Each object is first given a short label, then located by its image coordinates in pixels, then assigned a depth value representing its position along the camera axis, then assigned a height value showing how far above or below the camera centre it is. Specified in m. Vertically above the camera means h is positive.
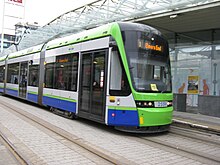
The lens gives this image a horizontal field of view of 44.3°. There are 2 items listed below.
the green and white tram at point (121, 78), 7.62 +0.21
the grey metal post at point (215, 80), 12.82 +0.32
